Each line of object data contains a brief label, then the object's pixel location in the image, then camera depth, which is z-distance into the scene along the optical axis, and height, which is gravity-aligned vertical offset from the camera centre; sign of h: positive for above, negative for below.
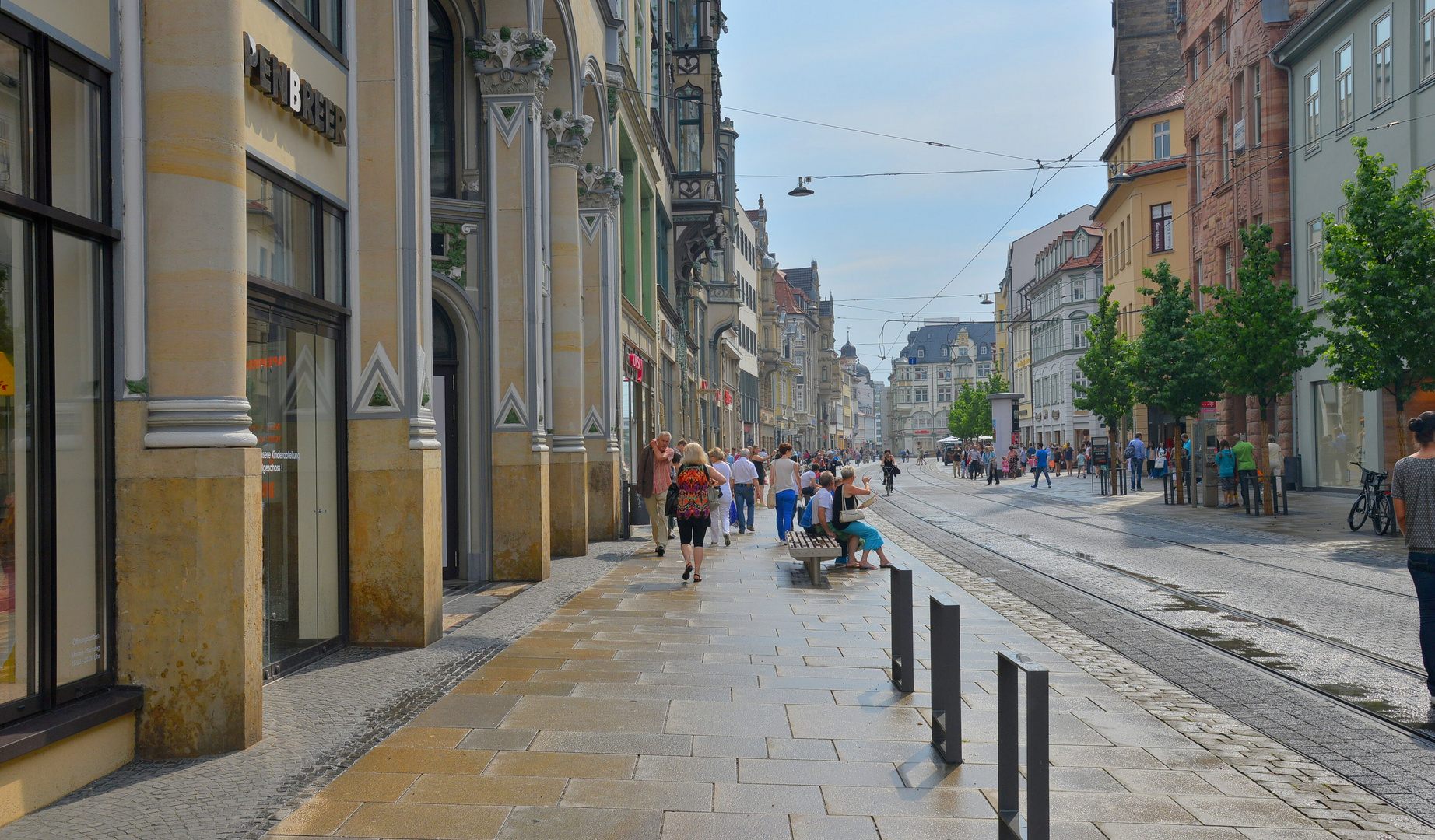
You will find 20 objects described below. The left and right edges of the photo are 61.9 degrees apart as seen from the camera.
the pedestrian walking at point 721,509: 20.97 -1.29
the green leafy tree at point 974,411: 105.47 +2.15
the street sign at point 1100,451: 44.66 -0.82
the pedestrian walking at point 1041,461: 46.56 -1.18
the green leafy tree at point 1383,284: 19.00 +2.30
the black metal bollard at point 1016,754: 3.95 -1.13
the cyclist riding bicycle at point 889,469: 43.06 -1.31
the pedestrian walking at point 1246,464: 26.03 -0.80
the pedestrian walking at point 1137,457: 41.22 -0.96
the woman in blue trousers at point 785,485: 20.80 -0.88
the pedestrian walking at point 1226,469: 28.09 -0.96
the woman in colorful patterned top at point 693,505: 13.92 -0.80
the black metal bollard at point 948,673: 5.83 -1.18
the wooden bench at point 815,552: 13.96 -1.39
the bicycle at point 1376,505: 19.64 -1.32
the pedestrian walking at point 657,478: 18.38 -0.64
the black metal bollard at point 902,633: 7.29 -1.27
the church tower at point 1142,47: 64.94 +20.84
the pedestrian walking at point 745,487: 23.88 -1.06
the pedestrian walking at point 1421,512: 7.15 -0.53
